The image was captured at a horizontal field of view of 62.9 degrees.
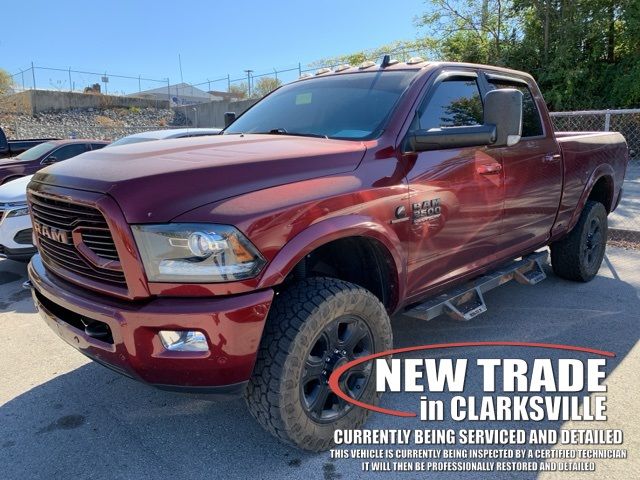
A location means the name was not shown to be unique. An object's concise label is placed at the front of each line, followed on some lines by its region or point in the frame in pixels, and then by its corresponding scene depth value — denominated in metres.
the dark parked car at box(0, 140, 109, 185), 8.23
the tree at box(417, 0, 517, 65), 18.50
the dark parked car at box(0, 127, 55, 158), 10.38
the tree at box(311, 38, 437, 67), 20.67
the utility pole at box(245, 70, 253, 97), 28.97
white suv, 5.31
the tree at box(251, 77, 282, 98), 28.62
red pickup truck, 2.12
